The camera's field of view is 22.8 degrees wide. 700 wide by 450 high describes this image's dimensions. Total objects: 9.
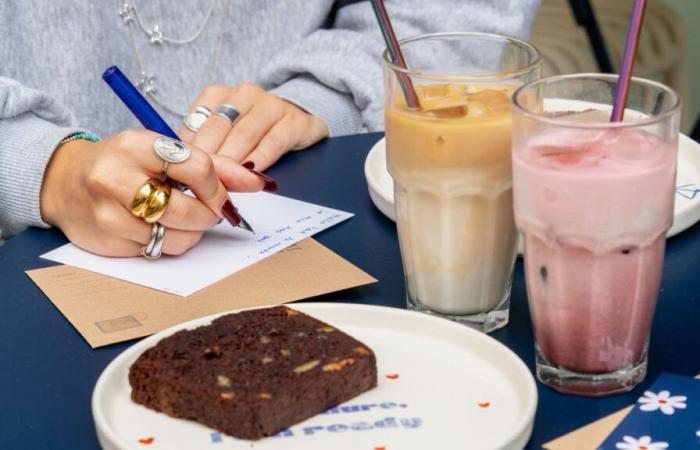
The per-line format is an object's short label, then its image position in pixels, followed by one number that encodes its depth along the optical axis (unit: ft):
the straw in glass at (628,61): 2.72
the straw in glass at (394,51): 3.01
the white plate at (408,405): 2.70
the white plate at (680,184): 3.45
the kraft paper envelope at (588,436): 2.71
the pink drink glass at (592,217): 2.74
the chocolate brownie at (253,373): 2.73
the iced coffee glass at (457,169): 2.97
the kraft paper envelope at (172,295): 3.19
